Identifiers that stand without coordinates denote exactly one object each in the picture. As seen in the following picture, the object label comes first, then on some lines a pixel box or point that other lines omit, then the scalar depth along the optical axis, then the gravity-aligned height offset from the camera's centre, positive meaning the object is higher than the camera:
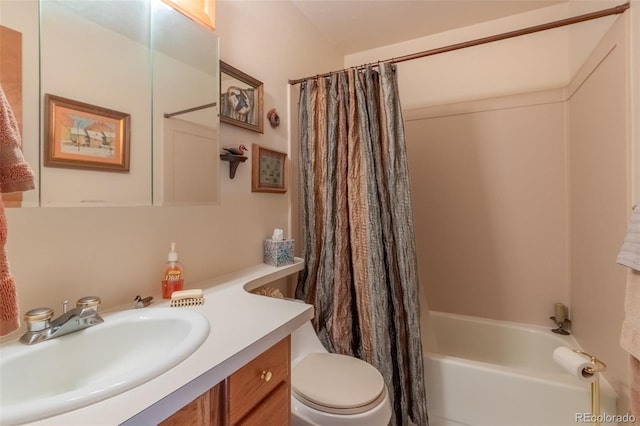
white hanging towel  0.86 -0.10
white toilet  1.04 -0.67
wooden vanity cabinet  0.60 -0.43
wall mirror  0.82 +0.42
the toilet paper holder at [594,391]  1.01 -0.65
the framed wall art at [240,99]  1.34 +0.54
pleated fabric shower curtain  1.44 -0.12
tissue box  1.54 -0.21
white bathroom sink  0.47 -0.32
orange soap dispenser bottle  1.03 -0.23
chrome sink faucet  0.68 -0.26
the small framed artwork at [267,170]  1.51 +0.23
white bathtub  1.32 -0.87
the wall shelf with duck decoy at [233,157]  1.32 +0.25
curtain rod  1.16 +0.79
